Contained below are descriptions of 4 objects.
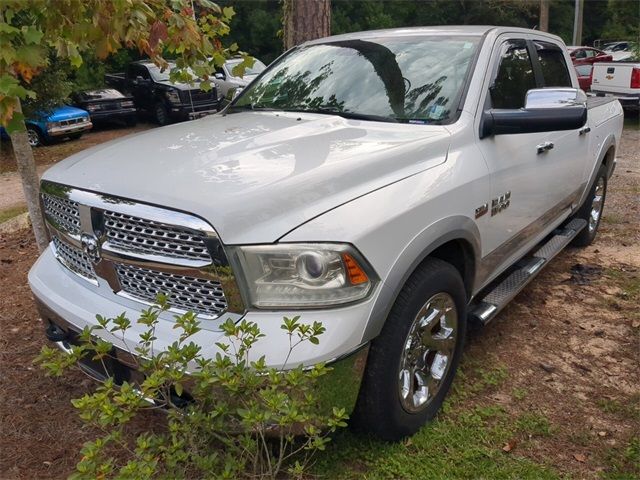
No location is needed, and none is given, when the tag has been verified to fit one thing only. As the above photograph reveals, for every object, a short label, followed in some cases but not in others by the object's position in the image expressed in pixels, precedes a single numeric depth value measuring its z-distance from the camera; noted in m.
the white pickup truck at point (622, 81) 13.68
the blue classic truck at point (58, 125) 13.94
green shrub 1.93
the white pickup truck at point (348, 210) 2.24
